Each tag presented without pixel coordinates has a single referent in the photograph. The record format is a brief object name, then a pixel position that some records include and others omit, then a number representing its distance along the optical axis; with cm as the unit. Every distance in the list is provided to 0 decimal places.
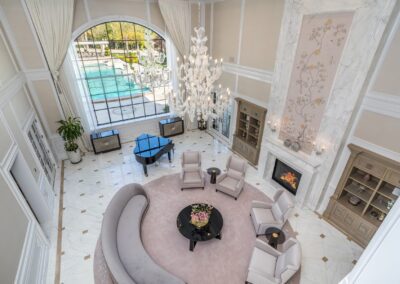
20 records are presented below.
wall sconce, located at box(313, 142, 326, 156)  514
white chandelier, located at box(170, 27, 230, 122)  402
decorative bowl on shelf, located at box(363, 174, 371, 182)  472
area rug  451
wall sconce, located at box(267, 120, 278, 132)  627
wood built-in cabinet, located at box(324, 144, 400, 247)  424
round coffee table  485
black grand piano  698
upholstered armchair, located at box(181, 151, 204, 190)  660
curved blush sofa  393
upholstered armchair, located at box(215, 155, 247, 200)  631
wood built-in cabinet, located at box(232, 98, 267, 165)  705
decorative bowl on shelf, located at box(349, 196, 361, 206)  510
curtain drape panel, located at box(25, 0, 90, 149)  628
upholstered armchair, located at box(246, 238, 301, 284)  387
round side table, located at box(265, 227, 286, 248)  470
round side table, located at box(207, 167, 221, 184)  682
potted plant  739
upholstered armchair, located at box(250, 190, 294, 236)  508
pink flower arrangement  486
